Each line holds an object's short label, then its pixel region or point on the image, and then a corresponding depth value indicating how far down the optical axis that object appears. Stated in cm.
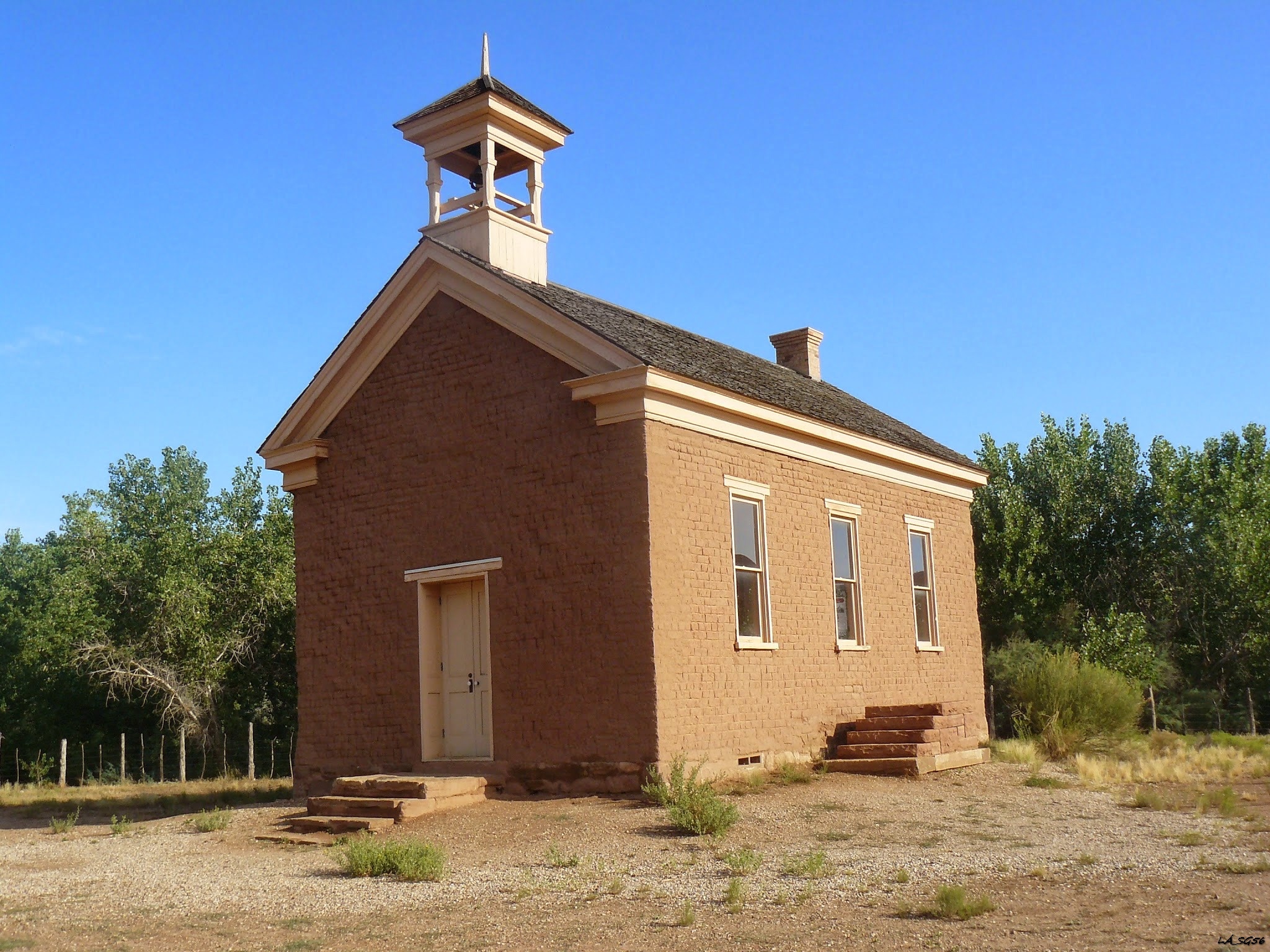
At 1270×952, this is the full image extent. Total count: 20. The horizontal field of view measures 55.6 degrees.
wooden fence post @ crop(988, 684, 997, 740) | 2775
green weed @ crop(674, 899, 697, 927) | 851
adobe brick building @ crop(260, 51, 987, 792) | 1488
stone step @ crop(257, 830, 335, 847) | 1340
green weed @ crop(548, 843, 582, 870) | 1096
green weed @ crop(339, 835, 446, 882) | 1069
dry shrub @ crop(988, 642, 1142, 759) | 2089
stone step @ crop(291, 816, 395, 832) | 1370
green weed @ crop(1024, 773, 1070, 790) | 1617
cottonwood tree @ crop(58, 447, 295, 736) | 3394
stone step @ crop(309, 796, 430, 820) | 1393
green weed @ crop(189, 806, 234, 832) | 1471
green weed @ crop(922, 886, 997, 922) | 827
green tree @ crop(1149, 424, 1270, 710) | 3444
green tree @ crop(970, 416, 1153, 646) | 3512
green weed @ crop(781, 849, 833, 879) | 994
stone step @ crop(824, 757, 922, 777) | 1653
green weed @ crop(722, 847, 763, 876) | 1020
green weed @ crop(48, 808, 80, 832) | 1584
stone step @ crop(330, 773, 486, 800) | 1434
